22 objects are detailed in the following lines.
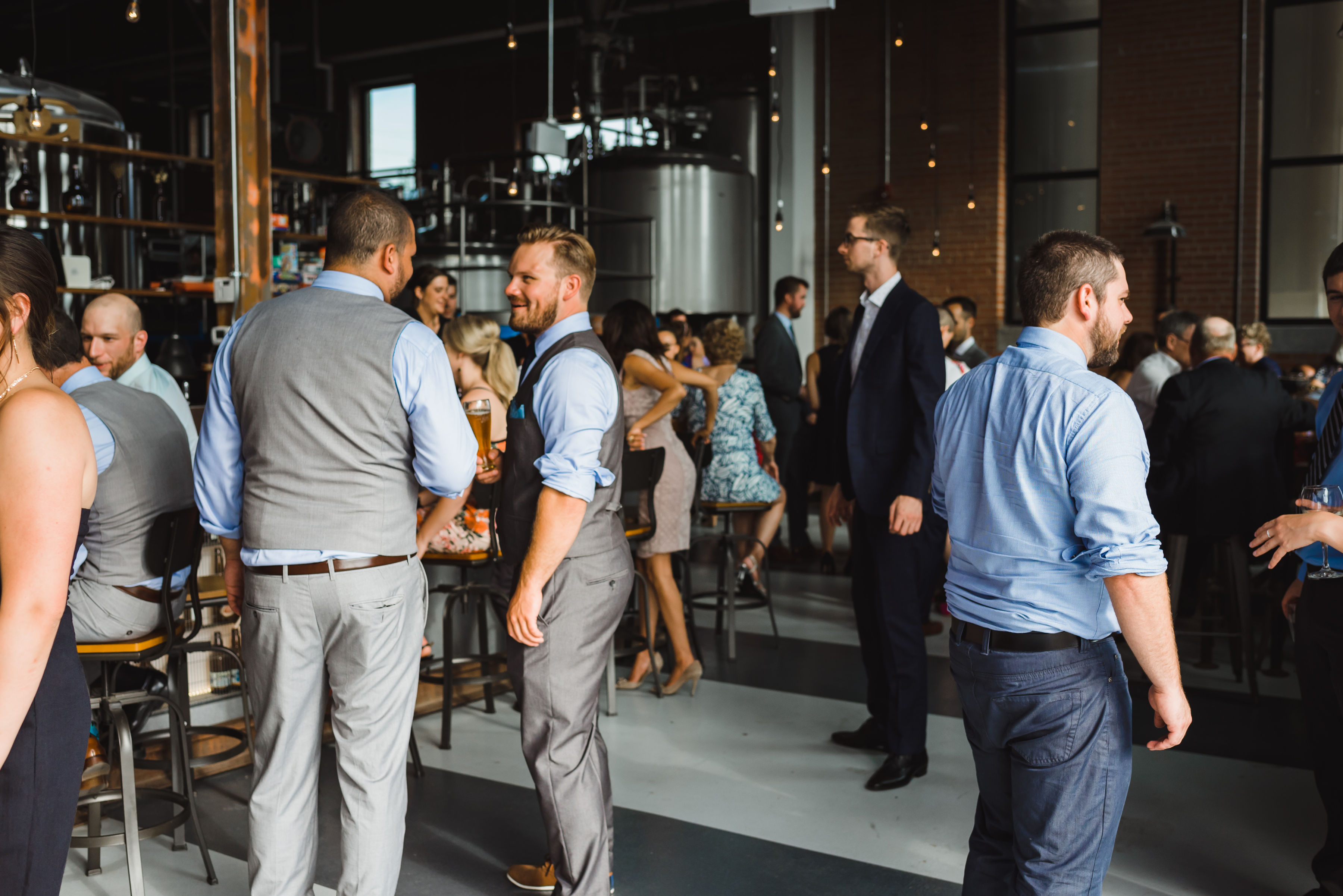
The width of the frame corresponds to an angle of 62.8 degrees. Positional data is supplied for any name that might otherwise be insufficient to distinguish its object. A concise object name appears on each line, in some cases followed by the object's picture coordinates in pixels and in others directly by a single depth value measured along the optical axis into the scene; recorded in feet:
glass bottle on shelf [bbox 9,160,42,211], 22.72
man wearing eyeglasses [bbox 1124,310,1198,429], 16.80
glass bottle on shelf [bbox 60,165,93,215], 23.36
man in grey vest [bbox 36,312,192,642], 8.20
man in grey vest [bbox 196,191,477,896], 6.82
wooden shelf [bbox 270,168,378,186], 25.93
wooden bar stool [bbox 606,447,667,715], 12.84
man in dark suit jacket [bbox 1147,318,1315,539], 13.75
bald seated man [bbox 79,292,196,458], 10.96
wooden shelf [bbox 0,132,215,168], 22.41
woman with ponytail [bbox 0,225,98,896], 4.20
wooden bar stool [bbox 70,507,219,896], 8.14
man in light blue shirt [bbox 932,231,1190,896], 5.54
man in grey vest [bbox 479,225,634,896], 7.58
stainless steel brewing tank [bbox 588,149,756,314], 32.17
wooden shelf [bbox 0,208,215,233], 22.84
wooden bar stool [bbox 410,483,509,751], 11.85
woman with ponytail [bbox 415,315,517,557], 13.04
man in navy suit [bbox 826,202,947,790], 10.50
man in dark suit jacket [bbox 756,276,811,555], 23.24
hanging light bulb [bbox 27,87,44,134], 21.06
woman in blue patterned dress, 17.48
